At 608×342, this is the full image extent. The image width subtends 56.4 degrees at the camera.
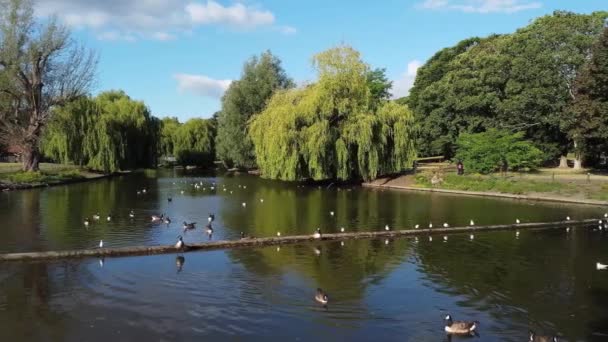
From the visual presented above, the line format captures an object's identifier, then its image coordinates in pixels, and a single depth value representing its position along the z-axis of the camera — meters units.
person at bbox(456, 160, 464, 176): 48.90
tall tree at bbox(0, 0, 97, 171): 49.09
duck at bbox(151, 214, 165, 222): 26.64
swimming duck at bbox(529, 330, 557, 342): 10.78
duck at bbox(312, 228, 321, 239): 21.47
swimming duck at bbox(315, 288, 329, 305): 13.46
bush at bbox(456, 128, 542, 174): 46.94
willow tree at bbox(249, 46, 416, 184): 46.91
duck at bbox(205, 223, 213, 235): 23.14
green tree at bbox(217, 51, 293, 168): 66.38
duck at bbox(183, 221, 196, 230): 24.59
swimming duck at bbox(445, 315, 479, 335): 11.48
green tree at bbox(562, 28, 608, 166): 42.16
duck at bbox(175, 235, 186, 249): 18.95
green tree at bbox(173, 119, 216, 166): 91.75
